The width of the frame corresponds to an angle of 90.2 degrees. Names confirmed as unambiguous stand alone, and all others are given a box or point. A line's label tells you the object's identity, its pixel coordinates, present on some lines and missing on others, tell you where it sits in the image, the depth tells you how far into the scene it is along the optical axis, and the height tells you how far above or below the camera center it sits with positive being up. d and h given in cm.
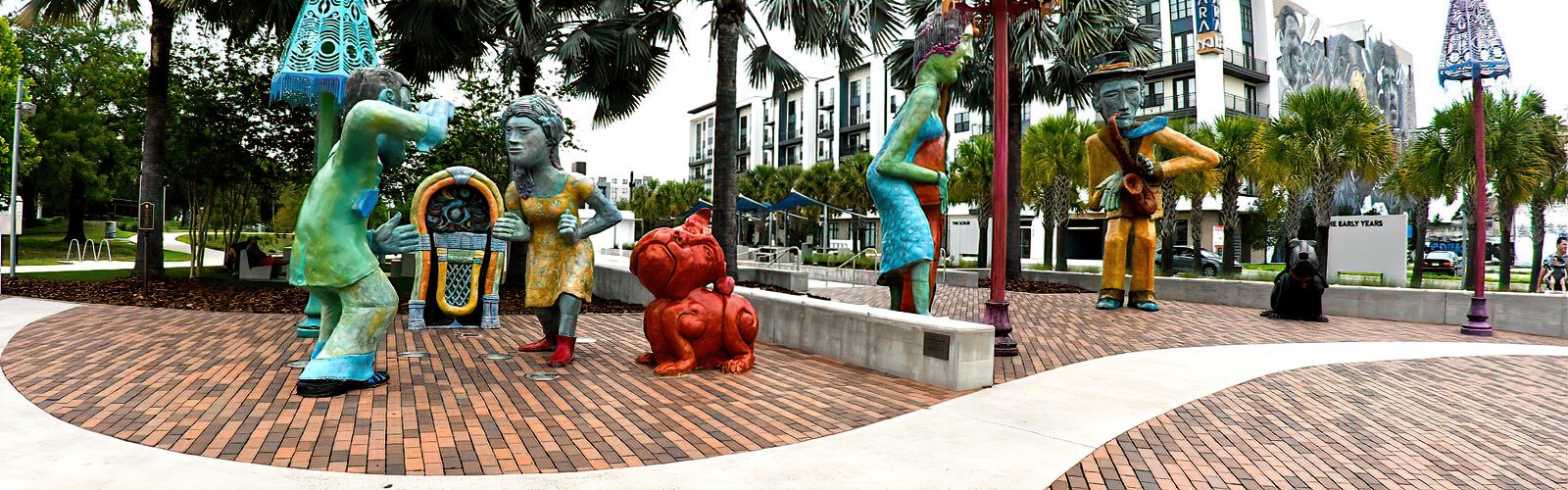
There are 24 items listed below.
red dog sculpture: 584 -44
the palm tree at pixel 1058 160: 2170 +263
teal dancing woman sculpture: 706 +74
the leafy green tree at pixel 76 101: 2538 +476
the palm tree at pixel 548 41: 1148 +321
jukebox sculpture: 833 -6
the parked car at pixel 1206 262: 2882 -26
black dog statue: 1056 -47
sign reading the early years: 1450 +19
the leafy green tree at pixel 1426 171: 1844 +208
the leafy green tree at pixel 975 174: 2702 +277
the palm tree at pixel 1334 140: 1630 +245
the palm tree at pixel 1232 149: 1997 +272
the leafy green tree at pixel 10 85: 1994 +389
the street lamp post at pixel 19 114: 1154 +194
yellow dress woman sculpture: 600 +25
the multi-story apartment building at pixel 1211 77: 3506 +965
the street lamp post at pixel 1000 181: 683 +62
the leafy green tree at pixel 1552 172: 1784 +199
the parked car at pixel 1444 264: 3097 -24
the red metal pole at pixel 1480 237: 931 +26
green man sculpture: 465 +3
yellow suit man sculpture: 1094 +124
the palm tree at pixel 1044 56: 1477 +398
